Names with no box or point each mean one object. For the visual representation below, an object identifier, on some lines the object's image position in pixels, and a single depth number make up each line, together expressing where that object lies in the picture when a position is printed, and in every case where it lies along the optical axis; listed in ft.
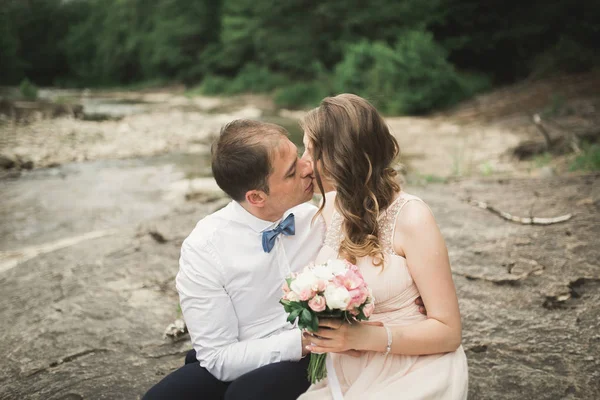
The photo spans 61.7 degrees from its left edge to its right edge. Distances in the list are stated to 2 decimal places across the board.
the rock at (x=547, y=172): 24.71
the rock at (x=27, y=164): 40.47
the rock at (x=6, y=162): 39.79
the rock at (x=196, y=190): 28.78
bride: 6.75
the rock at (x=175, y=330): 11.69
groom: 7.20
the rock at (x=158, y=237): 18.15
